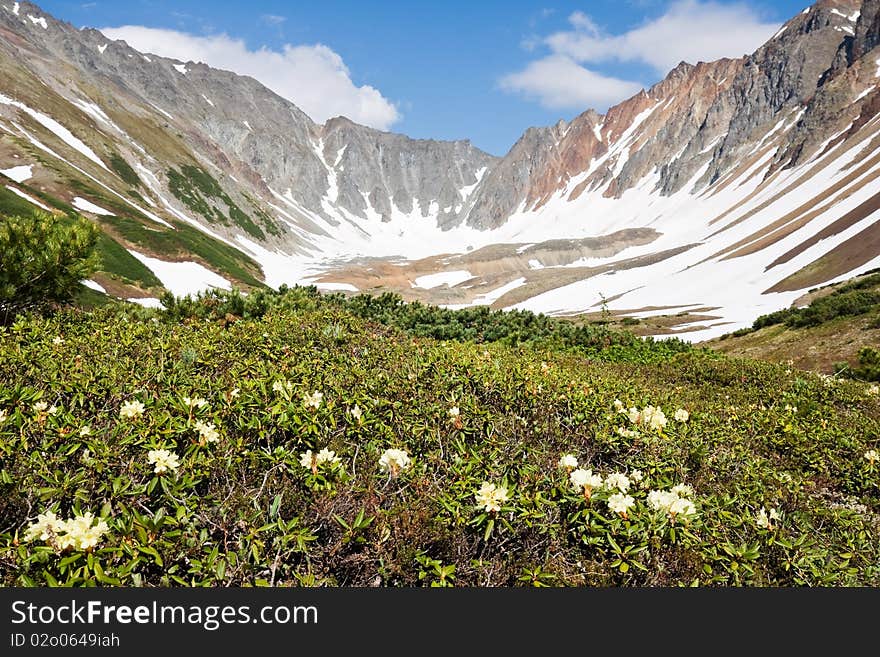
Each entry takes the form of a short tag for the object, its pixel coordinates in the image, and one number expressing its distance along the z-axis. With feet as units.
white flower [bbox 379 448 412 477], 10.43
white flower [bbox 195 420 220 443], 10.60
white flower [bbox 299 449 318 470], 10.07
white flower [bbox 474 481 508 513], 9.23
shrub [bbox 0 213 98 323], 27.02
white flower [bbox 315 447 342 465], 10.15
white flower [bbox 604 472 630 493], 10.06
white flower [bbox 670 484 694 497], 10.43
